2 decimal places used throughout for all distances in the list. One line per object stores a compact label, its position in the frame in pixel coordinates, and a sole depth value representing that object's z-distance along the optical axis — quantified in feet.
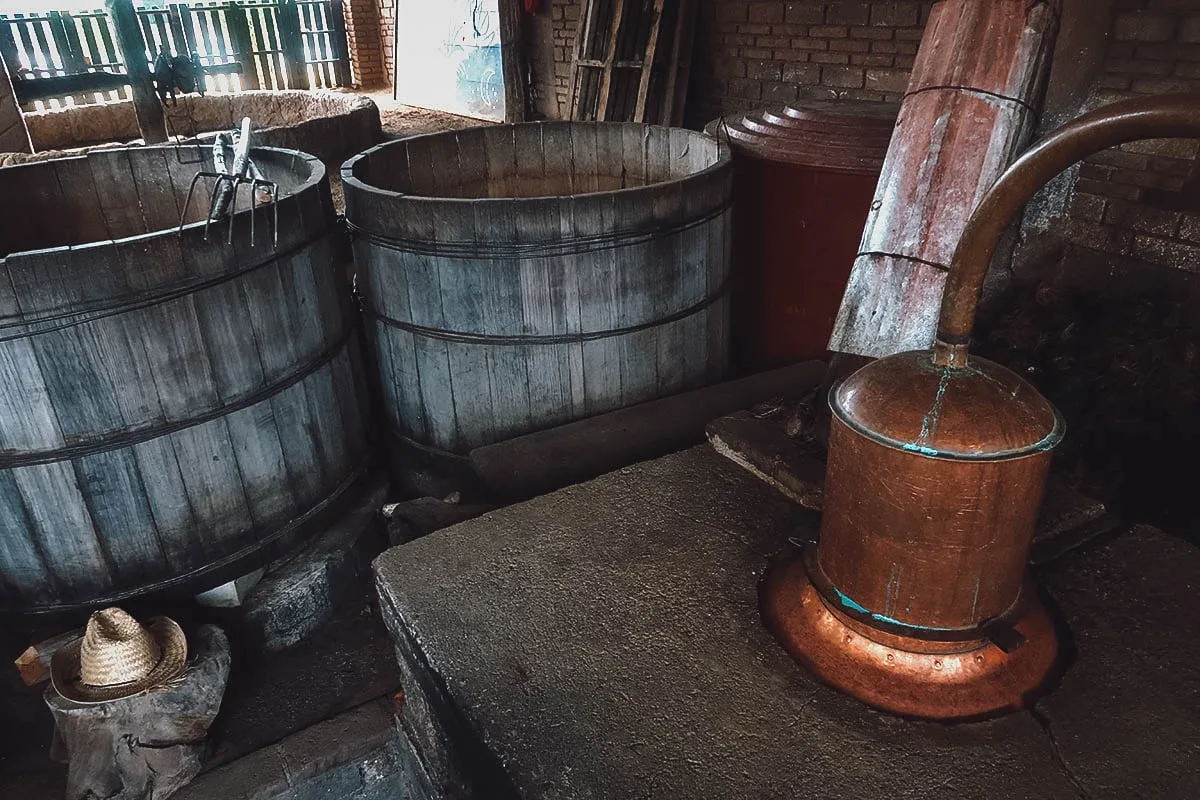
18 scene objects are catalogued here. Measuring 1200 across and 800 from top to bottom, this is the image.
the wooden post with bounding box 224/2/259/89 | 49.80
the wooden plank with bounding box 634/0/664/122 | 22.20
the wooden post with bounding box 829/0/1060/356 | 7.45
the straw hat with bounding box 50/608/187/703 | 7.97
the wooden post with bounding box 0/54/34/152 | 23.31
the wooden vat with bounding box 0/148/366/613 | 7.61
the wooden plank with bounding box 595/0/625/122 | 23.62
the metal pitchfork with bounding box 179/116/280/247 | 8.32
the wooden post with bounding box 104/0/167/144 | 17.02
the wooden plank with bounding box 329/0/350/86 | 50.70
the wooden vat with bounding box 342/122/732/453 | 9.16
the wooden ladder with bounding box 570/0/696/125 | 22.27
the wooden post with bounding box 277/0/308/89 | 50.60
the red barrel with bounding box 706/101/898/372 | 11.61
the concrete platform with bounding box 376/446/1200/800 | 5.14
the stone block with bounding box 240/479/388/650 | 9.62
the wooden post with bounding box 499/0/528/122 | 31.01
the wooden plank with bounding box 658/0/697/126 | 21.93
